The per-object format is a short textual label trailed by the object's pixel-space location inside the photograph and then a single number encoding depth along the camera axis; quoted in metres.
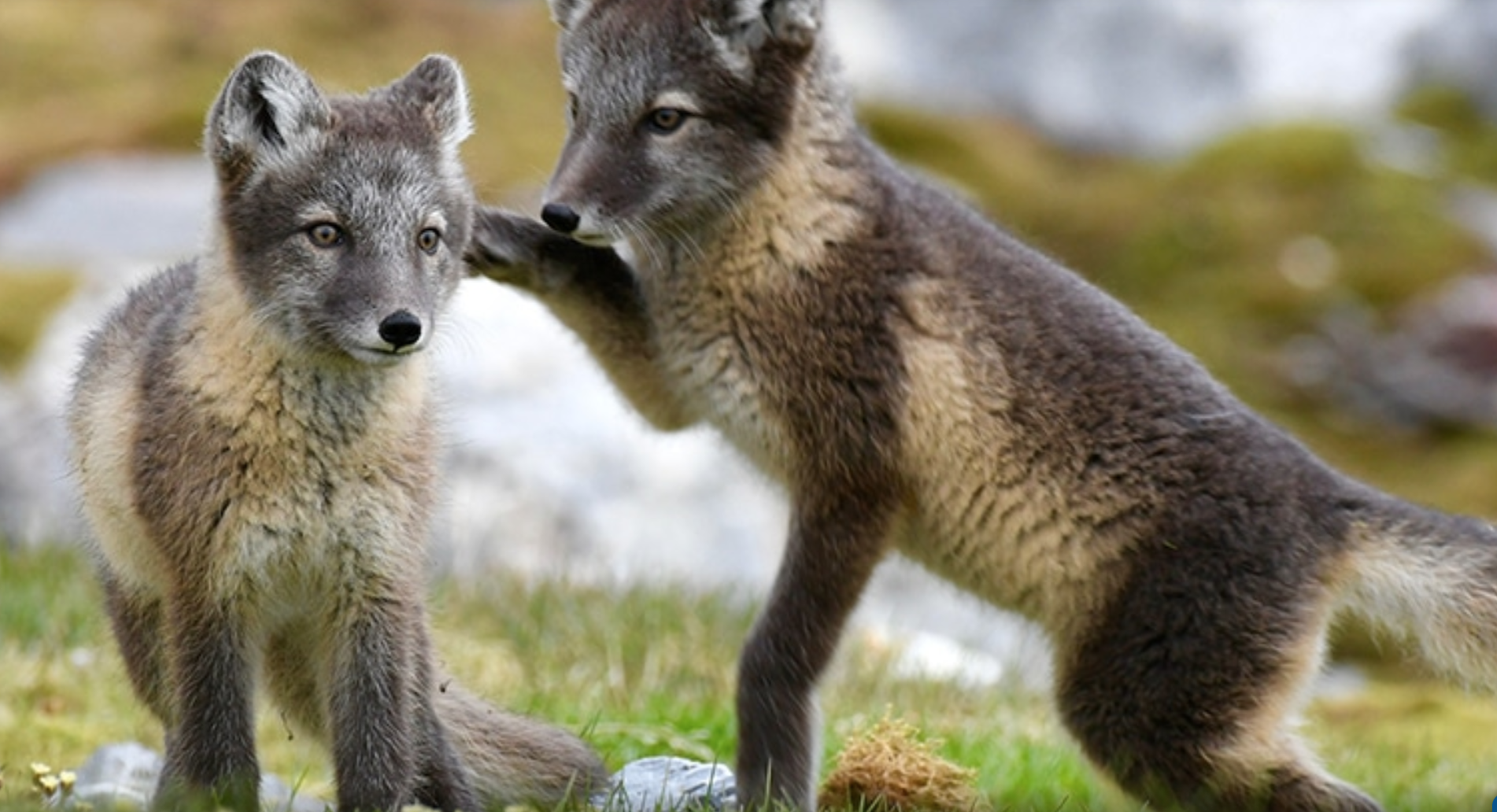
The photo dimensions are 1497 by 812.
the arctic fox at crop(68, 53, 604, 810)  11.99
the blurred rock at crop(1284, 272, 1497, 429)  47.84
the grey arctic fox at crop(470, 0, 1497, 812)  13.98
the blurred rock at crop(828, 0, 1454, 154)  62.91
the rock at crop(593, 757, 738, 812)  12.82
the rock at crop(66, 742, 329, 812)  12.66
